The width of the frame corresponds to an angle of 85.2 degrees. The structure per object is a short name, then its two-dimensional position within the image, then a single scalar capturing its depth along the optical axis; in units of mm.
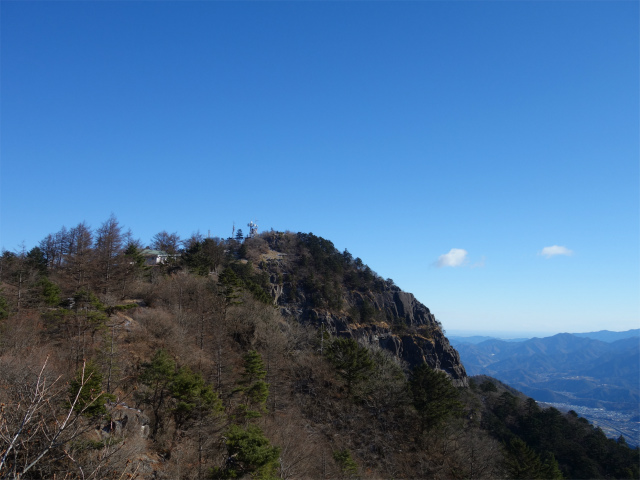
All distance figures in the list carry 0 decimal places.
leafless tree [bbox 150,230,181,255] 55219
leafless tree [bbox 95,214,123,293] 33625
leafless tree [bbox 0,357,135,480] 5239
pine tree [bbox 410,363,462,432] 33250
